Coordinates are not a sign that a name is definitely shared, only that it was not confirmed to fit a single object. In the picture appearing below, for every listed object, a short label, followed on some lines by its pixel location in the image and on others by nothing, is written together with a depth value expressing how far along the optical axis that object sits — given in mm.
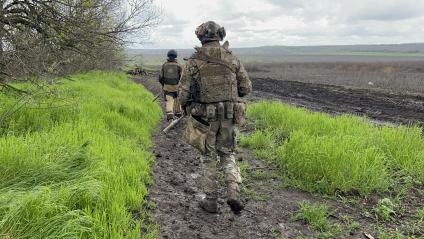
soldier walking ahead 11578
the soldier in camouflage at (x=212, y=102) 4977
